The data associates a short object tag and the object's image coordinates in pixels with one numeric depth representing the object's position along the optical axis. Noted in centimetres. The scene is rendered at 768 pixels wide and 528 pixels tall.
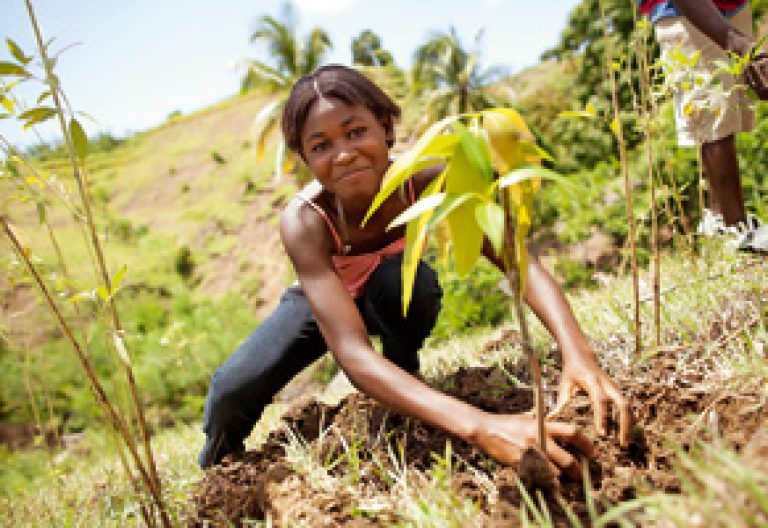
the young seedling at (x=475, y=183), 68
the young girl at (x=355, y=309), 110
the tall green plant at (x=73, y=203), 109
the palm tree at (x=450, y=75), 2102
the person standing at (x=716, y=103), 196
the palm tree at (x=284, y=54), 1738
